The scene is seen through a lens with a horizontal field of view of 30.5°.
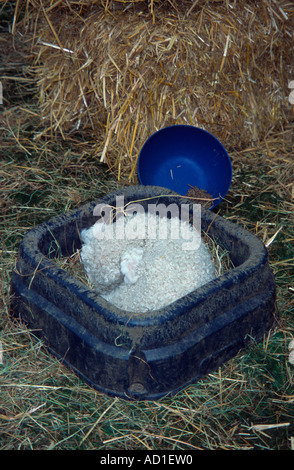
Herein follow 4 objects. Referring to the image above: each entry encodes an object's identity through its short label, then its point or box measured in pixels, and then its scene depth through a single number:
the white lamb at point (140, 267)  2.16
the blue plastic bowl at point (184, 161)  2.86
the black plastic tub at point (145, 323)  1.80
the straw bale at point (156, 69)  2.84
